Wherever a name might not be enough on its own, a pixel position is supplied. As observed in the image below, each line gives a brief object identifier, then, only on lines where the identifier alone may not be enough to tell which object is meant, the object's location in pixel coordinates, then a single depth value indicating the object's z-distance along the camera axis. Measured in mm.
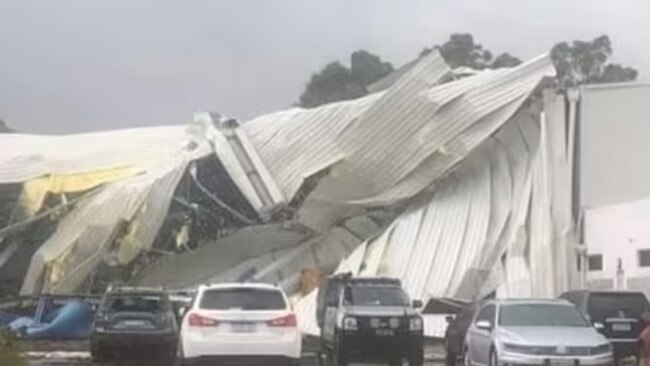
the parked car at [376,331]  27766
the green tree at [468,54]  98562
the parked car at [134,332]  28547
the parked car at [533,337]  23750
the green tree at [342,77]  96688
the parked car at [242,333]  23656
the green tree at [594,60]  98500
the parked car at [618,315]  29062
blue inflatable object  38156
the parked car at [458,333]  29067
